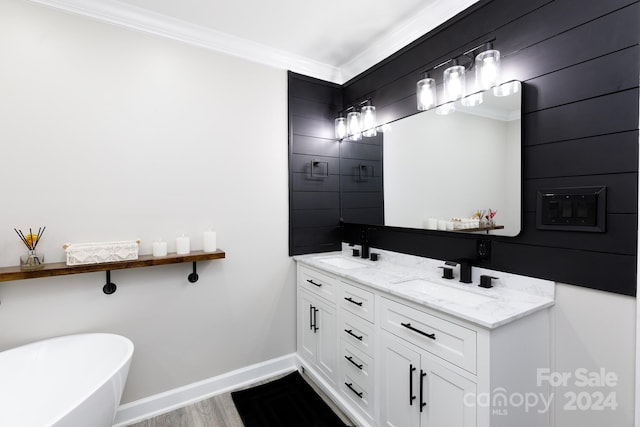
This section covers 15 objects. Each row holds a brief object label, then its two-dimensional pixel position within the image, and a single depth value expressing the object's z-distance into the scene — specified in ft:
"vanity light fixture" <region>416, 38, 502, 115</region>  5.29
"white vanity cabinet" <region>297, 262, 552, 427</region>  4.00
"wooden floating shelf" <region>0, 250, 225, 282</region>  5.22
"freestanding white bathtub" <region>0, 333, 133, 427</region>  4.57
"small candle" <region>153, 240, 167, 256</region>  6.50
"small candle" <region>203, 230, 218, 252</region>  7.06
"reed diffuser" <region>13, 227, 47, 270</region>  5.45
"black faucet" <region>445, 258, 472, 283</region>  5.70
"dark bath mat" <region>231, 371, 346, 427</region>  6.41
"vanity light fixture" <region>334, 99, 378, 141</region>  8.15
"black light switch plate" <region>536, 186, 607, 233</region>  4.22
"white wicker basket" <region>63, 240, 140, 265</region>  5.70
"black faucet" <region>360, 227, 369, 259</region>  8.32
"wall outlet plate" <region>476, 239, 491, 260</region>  5.57
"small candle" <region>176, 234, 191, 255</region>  6.78
